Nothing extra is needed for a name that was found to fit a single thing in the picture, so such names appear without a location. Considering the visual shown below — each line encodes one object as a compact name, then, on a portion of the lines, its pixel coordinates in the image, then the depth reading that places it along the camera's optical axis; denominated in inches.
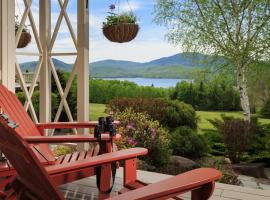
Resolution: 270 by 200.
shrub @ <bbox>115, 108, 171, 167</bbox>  145.9
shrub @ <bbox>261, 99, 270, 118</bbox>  234.4
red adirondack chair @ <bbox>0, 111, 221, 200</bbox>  38.8
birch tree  233.3
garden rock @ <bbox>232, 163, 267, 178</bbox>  173.6
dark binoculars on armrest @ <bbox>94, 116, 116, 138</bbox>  74.5
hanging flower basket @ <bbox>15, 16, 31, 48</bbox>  140.0
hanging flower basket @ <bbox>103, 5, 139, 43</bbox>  129.6
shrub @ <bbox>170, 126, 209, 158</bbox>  180.7
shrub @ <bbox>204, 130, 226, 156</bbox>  200.3
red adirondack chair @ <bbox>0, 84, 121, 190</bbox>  63.9
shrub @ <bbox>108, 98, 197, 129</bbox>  176.8
